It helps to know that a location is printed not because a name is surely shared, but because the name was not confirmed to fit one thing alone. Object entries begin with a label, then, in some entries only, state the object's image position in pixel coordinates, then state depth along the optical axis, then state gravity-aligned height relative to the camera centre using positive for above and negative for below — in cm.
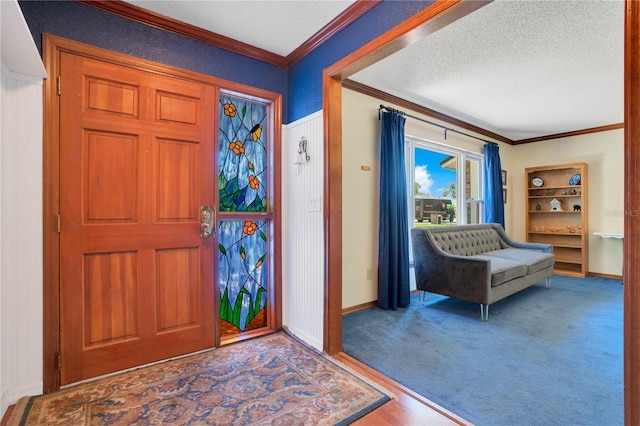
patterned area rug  166 -108
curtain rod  373 +124
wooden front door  196 -2
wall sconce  261 +50
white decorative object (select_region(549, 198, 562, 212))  575 +11
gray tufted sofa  327 -63
